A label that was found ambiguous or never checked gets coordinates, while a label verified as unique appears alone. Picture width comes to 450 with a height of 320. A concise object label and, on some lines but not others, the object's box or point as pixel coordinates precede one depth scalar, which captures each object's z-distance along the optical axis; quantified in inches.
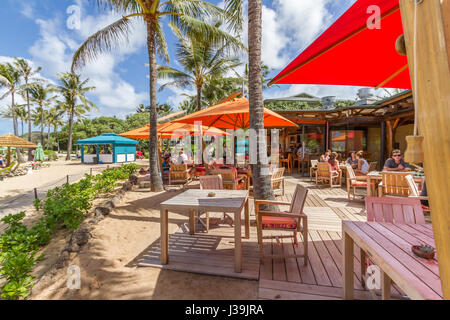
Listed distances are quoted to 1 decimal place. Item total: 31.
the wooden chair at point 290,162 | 426.7
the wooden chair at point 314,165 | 321.1
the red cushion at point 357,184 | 215.0
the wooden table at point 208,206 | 98.5
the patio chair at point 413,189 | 134.1
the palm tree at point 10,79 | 850.5
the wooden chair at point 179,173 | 283.7
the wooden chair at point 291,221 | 103.1
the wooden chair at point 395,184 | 164.7
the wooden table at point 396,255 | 42.3
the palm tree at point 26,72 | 935.4
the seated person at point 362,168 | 265.4
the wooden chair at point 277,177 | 204.8
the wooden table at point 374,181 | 172.7
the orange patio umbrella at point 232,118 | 171.5
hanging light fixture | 27.2
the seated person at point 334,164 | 295.4
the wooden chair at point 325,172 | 278.5
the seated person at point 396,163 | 200.0
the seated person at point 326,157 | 319.0
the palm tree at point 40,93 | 1011.1
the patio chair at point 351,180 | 214.1
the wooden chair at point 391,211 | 83.0
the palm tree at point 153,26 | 264.4
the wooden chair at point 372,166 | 267.5
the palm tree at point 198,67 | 468.4
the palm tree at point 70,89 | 966.4
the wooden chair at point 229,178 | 202.4
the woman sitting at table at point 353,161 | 288.0
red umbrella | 55.4
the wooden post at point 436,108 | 24.9
